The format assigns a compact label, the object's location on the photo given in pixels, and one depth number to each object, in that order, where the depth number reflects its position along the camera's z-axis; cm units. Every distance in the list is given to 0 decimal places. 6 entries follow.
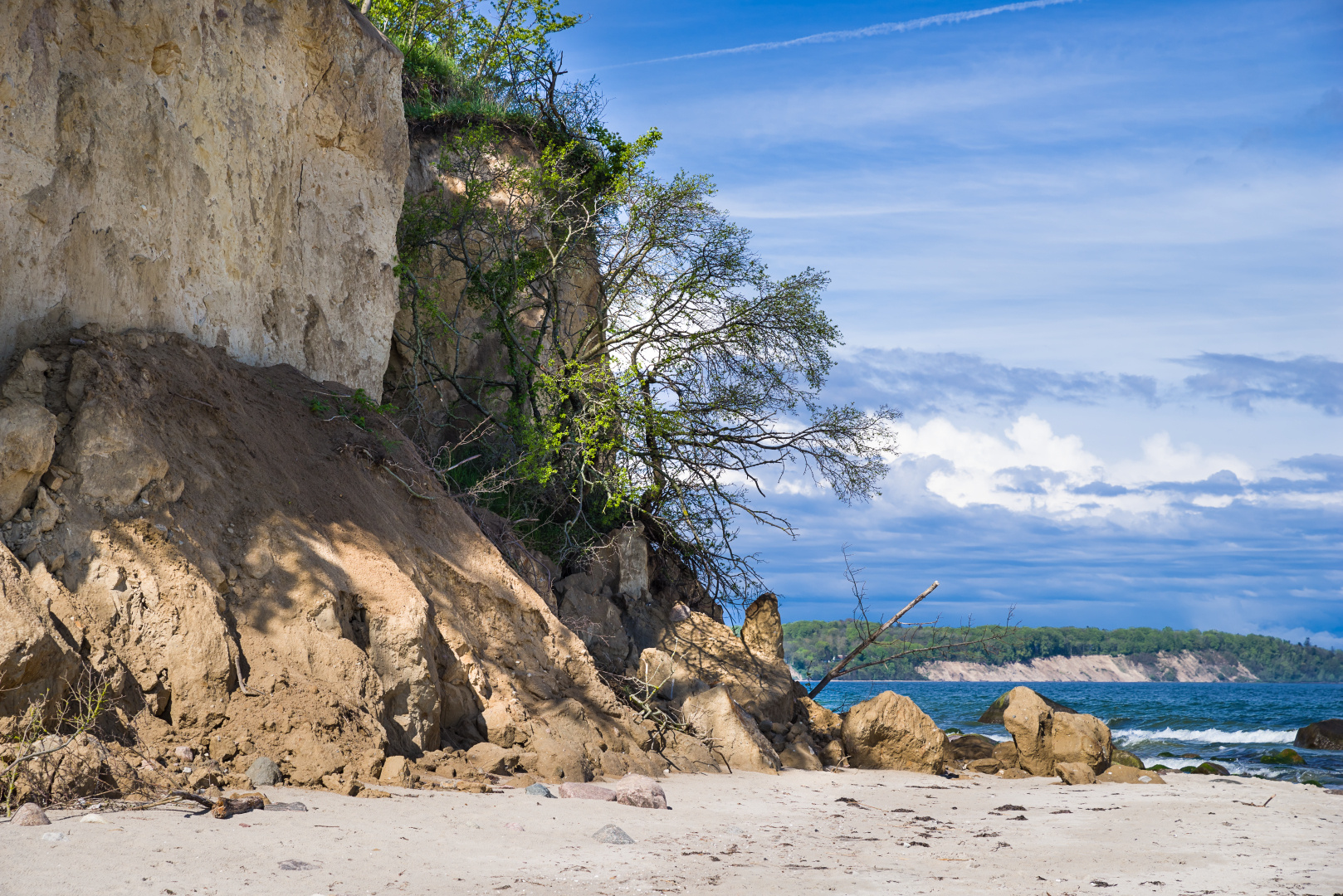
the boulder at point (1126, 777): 1389
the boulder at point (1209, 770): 1722
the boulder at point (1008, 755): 1477
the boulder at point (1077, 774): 1356
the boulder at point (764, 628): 1570
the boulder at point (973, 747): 1570
